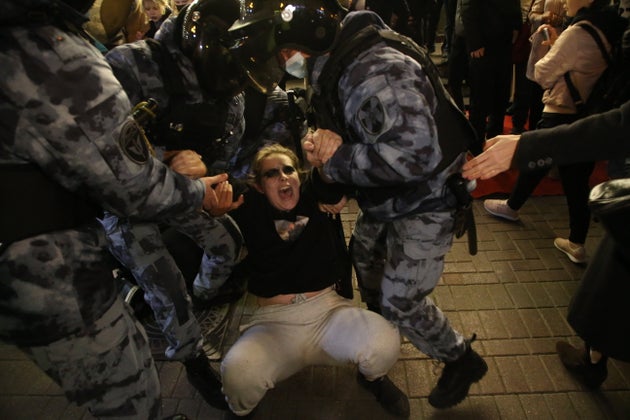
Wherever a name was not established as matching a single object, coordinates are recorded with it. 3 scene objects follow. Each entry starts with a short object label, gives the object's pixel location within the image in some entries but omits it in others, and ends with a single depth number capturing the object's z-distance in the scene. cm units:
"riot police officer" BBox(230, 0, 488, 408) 166
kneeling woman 206
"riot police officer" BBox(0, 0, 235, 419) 118
